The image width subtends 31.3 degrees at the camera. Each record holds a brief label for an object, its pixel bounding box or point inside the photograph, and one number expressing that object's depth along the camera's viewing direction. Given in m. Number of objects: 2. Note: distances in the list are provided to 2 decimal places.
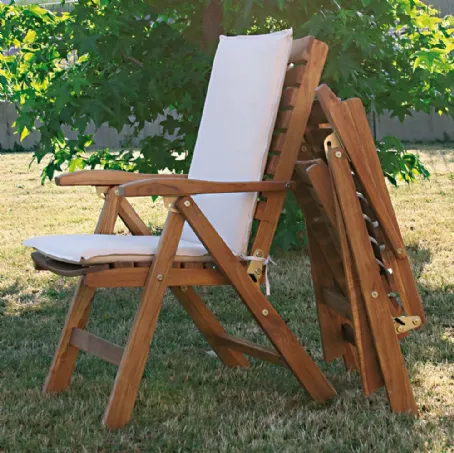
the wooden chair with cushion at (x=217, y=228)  2.30
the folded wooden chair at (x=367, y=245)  2.26
